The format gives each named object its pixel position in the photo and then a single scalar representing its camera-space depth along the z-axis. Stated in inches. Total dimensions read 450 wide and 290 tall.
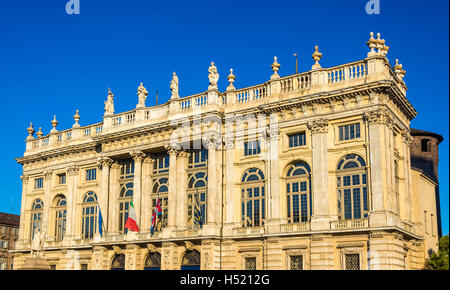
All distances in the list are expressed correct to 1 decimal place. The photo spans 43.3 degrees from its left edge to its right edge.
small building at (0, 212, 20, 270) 3009.4
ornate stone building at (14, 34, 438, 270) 1392.7
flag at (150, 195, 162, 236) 1657.2
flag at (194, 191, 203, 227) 1588.6
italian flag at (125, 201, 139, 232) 1667.1
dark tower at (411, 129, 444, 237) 2070.6
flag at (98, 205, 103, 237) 1774.1
